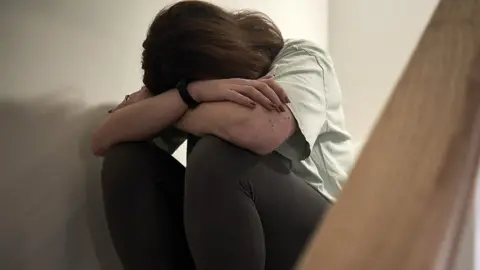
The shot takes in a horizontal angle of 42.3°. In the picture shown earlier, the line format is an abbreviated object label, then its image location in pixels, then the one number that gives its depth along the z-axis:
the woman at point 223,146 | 0.81
